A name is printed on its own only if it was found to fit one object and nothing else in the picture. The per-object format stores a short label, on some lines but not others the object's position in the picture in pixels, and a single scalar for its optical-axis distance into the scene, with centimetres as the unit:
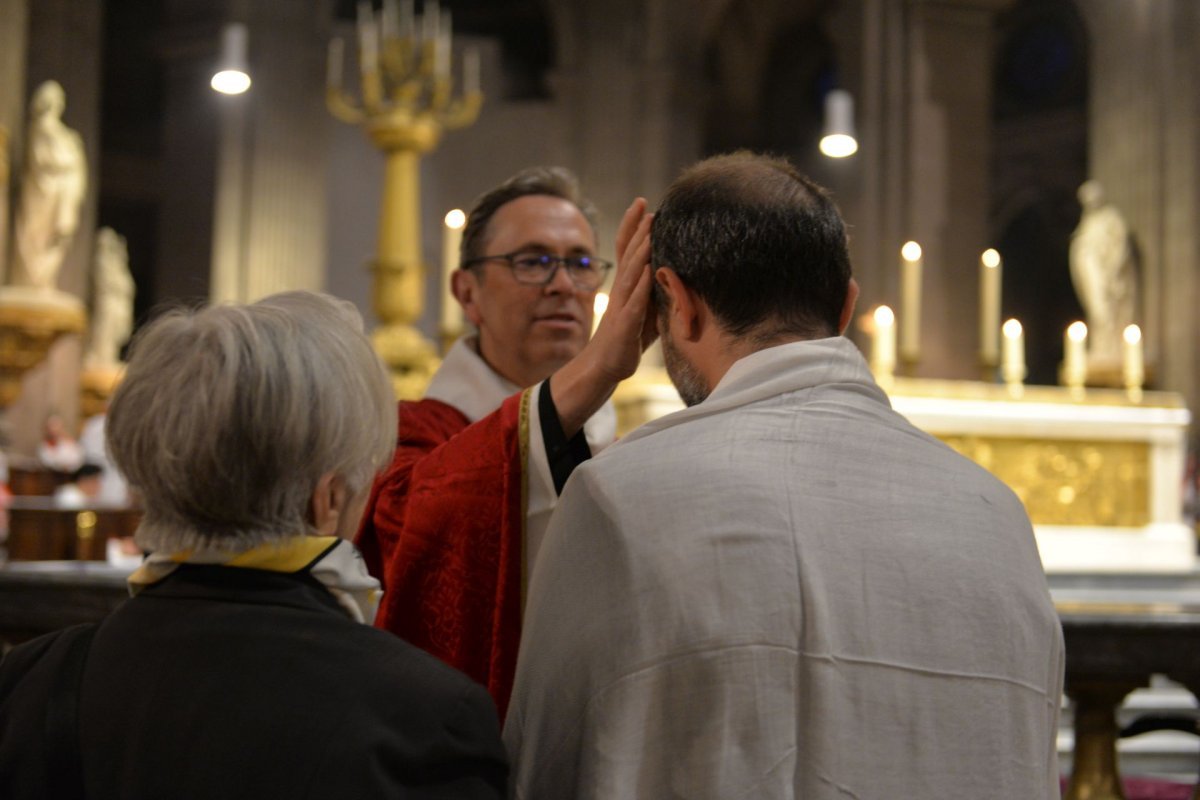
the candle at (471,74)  1051
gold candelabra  690
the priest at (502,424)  201
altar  598
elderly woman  130
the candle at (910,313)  556
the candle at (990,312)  578
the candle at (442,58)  830
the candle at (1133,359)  606
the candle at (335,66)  926
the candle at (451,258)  402
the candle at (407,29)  864
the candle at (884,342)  548
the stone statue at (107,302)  1764
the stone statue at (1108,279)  1380
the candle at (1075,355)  595
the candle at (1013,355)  578
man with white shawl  140
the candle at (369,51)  782
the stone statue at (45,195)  1343
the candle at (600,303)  334
